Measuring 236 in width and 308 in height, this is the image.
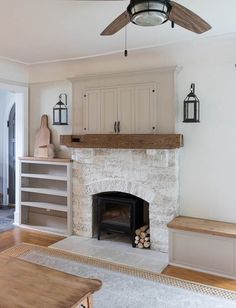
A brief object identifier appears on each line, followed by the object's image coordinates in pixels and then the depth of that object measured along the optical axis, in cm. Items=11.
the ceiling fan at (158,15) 179
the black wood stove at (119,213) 405
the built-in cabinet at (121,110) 390
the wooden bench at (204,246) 317
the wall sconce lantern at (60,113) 462
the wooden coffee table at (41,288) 179
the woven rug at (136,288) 265
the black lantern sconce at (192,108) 357
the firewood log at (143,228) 404
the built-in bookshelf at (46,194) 456
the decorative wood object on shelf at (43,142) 473
